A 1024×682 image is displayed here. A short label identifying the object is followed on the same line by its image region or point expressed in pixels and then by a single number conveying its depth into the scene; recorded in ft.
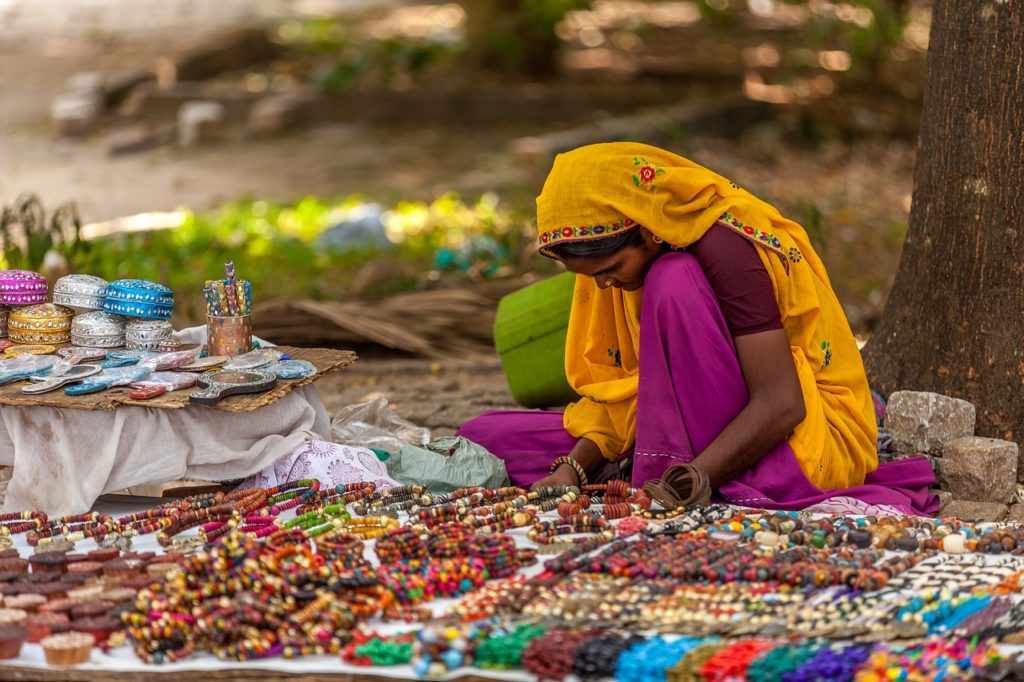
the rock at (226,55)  45.34
